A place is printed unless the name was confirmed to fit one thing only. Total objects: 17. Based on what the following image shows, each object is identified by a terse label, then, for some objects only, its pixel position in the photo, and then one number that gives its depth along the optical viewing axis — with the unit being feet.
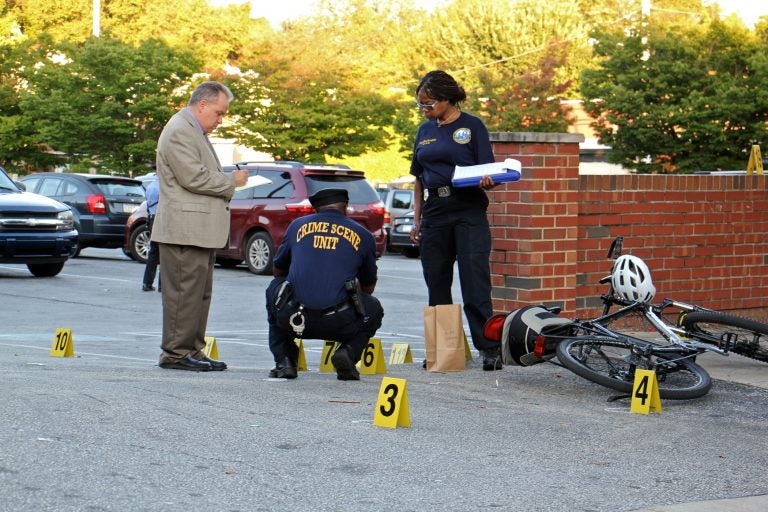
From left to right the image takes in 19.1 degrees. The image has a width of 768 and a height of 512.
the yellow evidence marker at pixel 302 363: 52.11
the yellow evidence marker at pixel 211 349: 55.22
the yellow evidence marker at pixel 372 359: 50.37
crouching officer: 46.78
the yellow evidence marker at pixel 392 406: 37.95
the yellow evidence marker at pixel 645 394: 41.98
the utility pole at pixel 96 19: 267.28
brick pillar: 55.52
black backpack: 45.22
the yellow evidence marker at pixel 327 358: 52.24
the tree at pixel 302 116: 230.92
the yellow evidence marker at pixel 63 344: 57.95
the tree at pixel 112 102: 223.48
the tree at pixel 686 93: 197.34
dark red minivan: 119.44
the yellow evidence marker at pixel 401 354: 55.44
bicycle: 44.10
